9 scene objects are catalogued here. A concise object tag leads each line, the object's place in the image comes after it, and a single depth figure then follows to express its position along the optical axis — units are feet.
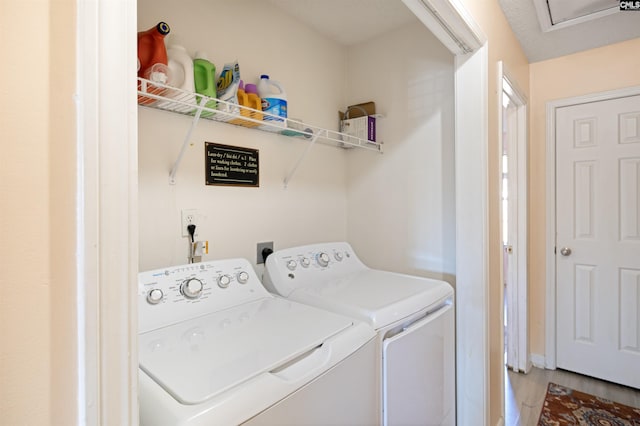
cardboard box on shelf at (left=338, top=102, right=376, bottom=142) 6.95
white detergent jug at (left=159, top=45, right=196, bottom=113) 4.11
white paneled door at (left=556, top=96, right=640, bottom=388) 7.17
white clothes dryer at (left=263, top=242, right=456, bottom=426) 3.80
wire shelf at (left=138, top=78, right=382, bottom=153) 3.74
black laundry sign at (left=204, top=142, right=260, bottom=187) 4.91
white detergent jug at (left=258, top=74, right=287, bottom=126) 5.16
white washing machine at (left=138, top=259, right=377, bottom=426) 2.25
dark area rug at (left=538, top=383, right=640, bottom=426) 6.23
